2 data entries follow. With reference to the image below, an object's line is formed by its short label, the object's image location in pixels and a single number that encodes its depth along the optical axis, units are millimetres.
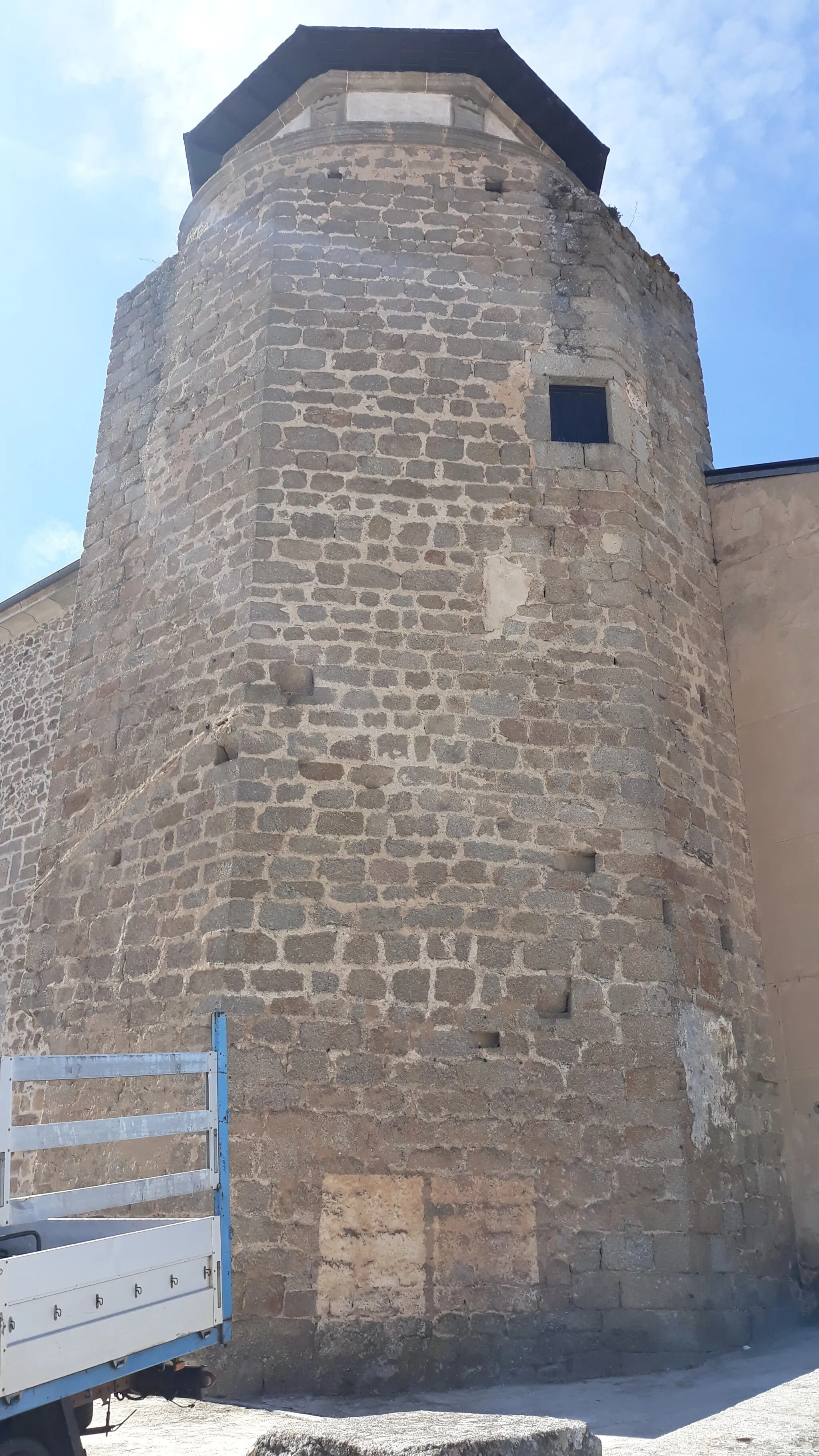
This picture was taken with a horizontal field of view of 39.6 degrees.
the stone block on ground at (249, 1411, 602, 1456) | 2949
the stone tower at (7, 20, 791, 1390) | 5160
